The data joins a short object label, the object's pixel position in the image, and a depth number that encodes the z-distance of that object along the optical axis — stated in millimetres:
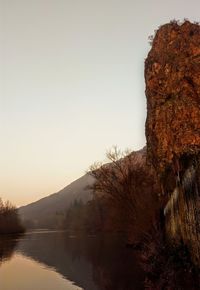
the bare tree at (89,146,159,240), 39772
